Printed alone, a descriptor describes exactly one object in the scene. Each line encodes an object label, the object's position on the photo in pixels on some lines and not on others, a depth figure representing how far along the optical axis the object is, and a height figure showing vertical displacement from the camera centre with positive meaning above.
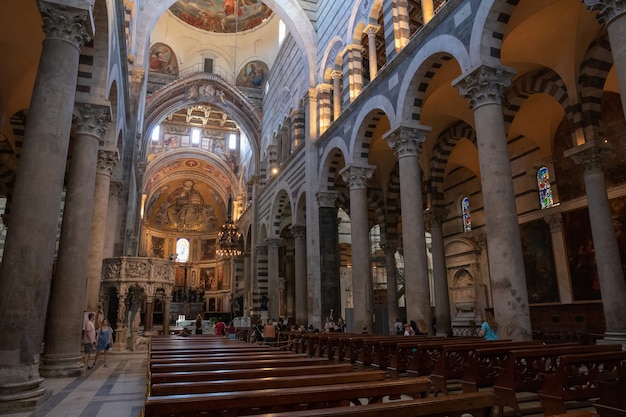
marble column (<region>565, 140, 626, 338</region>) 9.34 +1.49
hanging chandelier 23.86 +4.02
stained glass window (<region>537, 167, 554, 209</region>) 14.47 +3.95
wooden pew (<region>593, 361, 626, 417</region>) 2.72 -0.57
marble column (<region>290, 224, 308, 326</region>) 18.06 +1.58
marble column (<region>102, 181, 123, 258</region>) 13.79 +3.05
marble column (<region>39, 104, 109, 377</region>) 7.36 +1.08
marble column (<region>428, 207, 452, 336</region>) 14.61 +1.16
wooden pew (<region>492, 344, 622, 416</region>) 3.86 -0.58
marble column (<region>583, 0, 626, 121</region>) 5.62 +3.64
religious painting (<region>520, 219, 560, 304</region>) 13.88 +1.42
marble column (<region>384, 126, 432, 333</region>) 10.13 +2.06
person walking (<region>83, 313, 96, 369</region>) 8.33 -0.45
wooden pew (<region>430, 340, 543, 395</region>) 4.75 -0.61
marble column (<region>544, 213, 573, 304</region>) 13.28 +1.52
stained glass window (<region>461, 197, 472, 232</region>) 18.09 +3.82
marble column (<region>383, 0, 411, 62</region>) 11.70 +7.53
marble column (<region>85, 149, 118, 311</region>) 10.55 +2.37
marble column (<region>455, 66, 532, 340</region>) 7.20 +1.82
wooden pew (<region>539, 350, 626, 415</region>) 3.30 -0.60
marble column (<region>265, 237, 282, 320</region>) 22.34 +1.67
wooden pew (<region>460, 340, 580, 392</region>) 4.27 -0.60
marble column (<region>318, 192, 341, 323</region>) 15.48 +1.95
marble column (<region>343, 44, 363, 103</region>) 14.46 +7.90
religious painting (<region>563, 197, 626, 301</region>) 11.92 +1.71
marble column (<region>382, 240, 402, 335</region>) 17.44 +1.16
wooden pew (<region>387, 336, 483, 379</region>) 5.71 -0.64
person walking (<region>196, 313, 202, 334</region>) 18.17 -0.59
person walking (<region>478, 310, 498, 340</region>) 6.86 -0.32
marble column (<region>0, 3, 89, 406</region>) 4.92 +1.22
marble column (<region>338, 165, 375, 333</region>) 12.93 +1.87
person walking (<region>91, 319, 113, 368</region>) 9.29 -0.52
